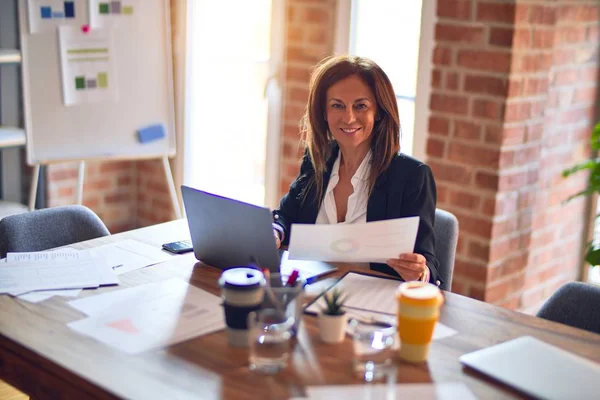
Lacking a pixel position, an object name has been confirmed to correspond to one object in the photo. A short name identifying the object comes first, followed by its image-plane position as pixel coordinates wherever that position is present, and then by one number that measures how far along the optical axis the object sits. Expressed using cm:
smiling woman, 223
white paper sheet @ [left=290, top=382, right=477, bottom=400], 139
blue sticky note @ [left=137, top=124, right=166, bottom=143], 357
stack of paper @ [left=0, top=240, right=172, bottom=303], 186
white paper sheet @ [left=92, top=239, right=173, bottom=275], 206
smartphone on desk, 217
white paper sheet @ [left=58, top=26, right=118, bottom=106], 327
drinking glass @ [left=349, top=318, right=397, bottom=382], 148
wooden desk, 142
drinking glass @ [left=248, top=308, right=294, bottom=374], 147
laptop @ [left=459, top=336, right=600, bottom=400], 141
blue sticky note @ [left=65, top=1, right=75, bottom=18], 324
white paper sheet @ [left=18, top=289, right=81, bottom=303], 181
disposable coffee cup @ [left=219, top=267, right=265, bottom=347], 157
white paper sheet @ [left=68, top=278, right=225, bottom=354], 161
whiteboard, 321
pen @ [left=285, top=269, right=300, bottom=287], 174
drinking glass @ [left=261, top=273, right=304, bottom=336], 159
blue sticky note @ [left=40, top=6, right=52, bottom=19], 317
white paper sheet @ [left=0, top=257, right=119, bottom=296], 188
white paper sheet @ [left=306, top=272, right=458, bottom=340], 171
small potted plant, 161
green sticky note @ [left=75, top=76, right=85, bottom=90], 333
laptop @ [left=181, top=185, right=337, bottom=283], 184
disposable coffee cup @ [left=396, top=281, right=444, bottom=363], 152
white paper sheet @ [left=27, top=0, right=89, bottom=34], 315
